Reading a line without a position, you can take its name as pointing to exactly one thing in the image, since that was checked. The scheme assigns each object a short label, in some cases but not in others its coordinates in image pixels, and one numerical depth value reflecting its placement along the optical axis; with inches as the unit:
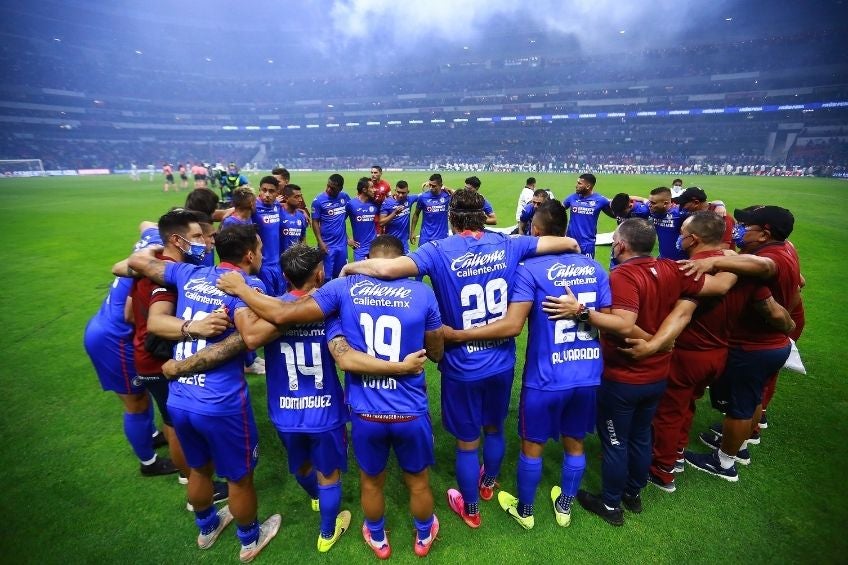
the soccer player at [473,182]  346.2
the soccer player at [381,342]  106.9
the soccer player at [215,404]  114.7
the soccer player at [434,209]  365.4
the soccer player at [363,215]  334.6
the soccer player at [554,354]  122.4
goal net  1786.4
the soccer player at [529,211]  340.8
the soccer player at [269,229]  288.8
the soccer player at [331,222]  329.7
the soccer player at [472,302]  124.0
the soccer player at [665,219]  327.6
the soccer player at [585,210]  342.0
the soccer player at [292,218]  305.3
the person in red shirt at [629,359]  123.4
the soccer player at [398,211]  353.4
